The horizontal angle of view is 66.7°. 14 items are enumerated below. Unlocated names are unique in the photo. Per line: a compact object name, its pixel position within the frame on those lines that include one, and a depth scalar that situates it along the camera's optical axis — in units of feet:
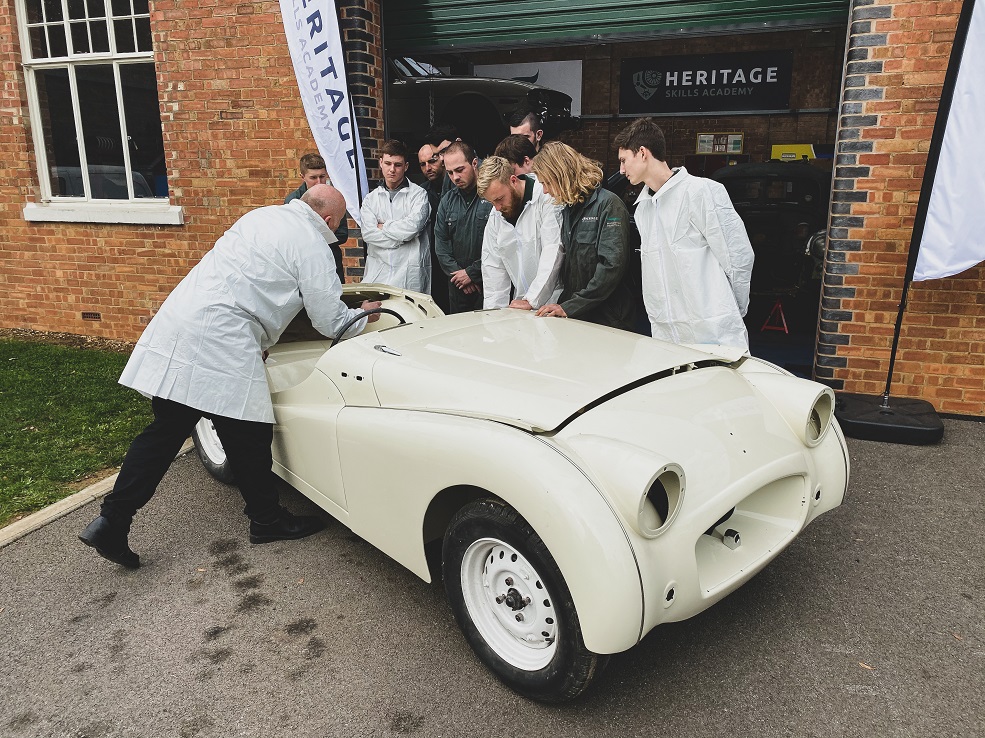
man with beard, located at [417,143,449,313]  19.01
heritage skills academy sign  45.76
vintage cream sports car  7.36
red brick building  16.03
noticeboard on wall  47.32
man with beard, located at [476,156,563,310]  14.43
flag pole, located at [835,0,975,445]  13.98
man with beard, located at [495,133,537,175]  15.03
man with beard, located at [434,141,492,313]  17.15
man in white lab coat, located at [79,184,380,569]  11.27
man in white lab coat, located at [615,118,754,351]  13.52
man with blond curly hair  13.53
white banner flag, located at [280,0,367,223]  19.42
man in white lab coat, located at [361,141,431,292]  18.20
